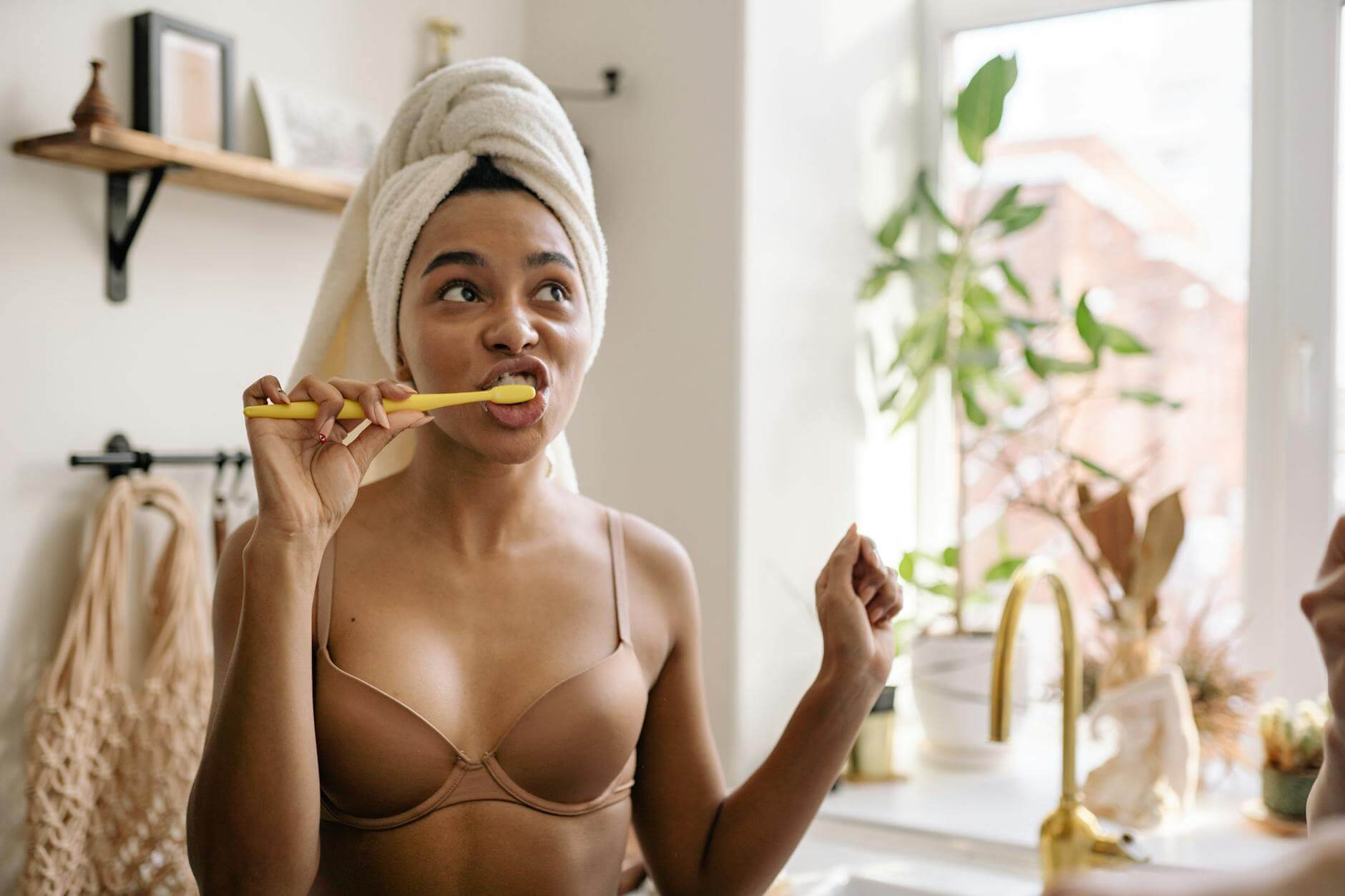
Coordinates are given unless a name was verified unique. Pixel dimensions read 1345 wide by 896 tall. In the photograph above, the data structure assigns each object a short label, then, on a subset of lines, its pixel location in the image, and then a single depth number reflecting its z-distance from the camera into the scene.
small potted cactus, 1.47
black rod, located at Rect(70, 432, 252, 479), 1.17
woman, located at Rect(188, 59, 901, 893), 0.80
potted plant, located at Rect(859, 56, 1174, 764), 1.78
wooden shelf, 1.08
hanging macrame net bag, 1.10
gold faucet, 1.33
